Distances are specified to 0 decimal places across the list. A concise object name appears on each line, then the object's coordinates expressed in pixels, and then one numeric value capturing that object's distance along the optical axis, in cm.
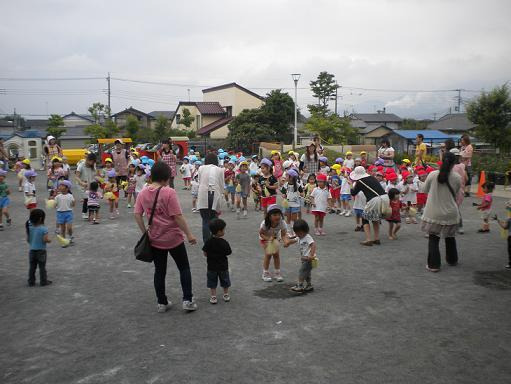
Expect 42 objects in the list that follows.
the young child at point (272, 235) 679
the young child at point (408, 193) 1209
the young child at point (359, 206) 1055
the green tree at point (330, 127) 3656
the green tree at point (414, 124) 6144
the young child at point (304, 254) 642
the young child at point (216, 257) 598
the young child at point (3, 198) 1119
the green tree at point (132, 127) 4653
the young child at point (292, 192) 1001
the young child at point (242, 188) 1305
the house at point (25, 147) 3253
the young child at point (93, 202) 1169
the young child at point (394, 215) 970
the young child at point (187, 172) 1914
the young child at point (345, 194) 1263
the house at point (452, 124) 5468
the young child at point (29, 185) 1309
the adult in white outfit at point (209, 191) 820
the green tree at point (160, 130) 4491
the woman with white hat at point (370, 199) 902
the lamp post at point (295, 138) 3245
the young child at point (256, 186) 1088
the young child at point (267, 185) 1029
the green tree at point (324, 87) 5341
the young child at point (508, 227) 734
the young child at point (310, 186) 1068
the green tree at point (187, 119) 5207
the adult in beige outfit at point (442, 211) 737
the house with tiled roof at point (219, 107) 5016
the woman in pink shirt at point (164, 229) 555
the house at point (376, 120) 6769
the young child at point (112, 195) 1241
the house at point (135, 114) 6328
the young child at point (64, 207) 957
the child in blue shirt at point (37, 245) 695
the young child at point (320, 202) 997
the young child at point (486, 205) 948
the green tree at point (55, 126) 4936
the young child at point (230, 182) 1382
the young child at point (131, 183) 1412
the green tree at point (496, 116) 2717
